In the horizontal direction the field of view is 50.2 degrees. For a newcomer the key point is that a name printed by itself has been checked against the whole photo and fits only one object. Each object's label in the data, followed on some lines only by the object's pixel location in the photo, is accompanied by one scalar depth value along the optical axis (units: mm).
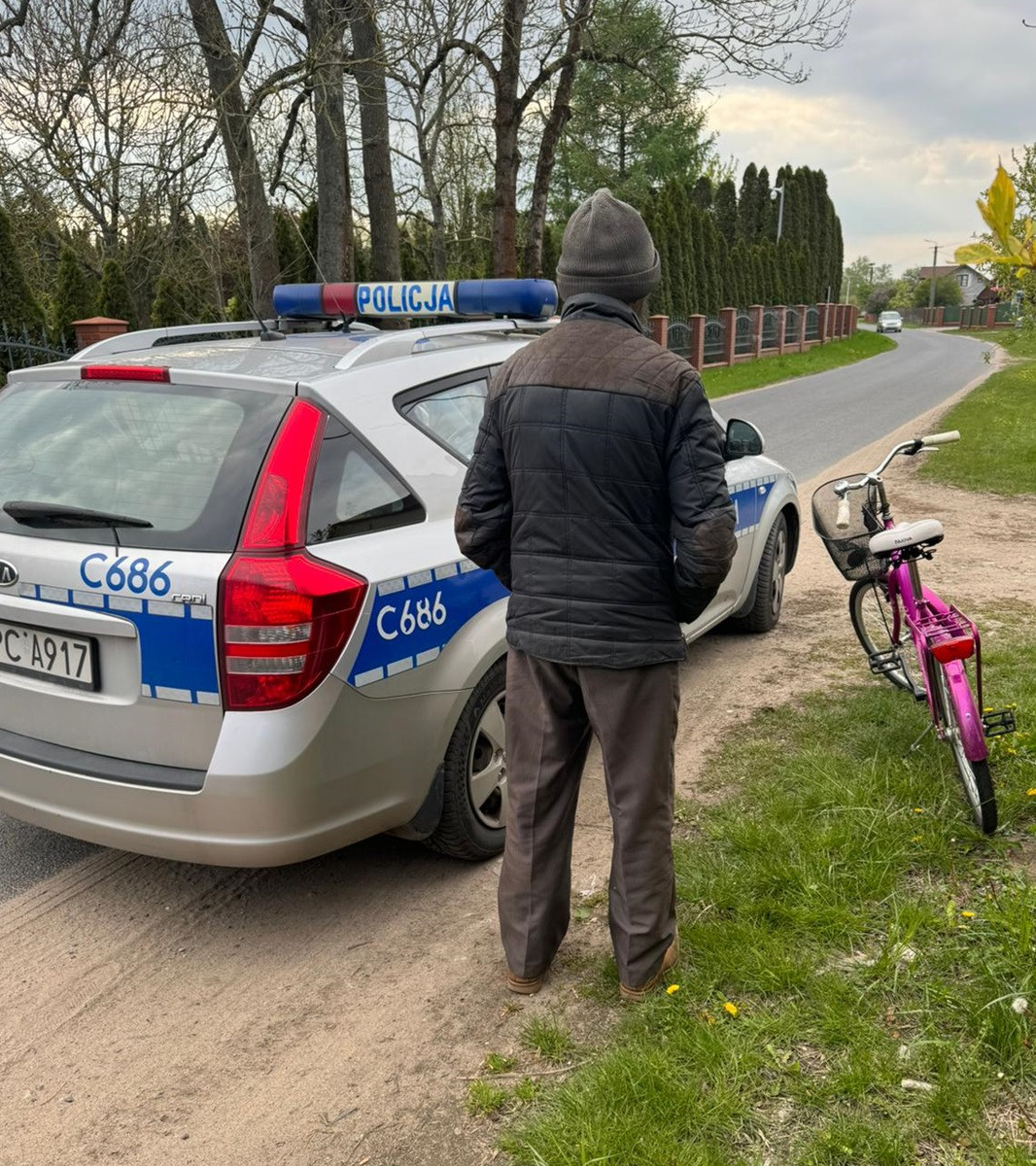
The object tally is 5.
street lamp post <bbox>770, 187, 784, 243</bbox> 52125
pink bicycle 3457
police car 2896
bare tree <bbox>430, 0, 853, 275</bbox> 18234
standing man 2551
